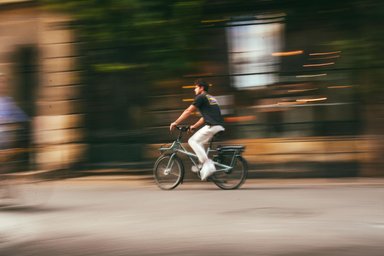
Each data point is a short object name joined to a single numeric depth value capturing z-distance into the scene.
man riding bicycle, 9.67
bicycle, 9.86
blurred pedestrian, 7.82
